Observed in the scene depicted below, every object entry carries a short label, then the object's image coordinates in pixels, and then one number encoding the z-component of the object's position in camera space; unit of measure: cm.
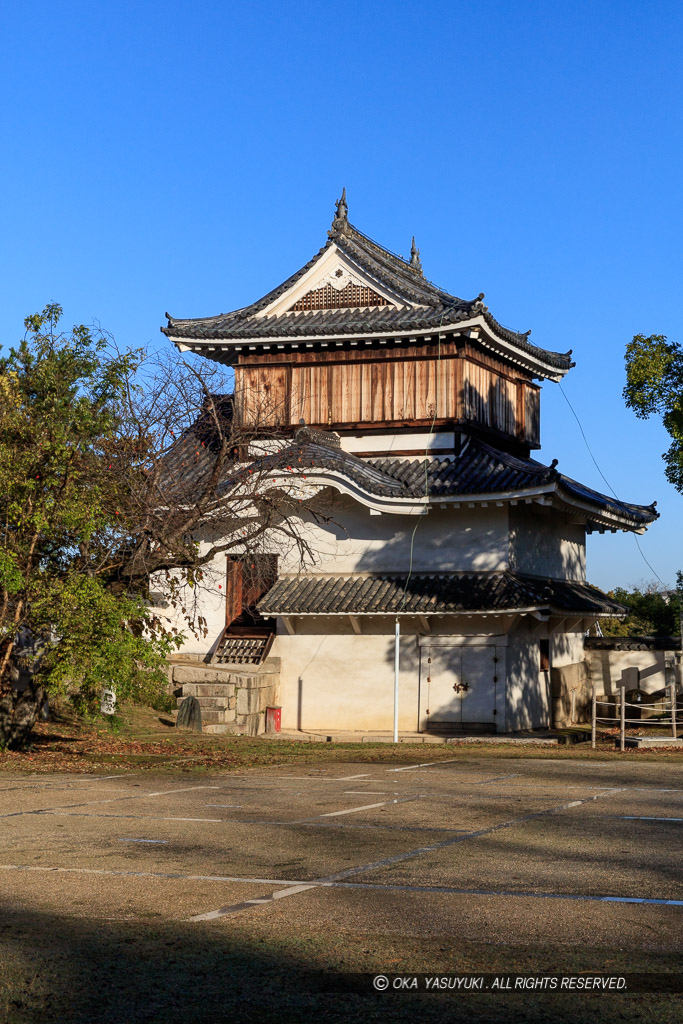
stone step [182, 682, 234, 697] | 2427
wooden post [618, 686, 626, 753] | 2019
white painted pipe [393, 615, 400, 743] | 2299
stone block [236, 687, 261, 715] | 2455
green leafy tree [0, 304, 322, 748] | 1572
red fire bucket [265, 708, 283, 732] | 2547
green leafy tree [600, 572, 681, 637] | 3888
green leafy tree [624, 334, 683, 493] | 2055
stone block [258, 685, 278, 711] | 2548
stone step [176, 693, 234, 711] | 2406
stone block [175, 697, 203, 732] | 2348
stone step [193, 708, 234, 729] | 2388
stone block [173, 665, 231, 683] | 2448
